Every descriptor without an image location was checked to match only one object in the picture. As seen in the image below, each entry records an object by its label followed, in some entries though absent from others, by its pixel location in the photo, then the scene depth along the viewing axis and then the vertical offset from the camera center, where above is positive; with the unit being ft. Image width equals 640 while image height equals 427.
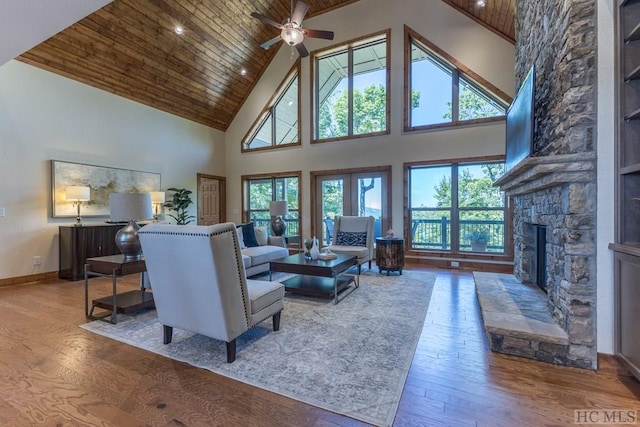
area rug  5.78 -3.57
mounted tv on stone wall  8.27 +2.88
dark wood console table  15.46 -1.75
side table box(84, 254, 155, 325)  9.41 -2.21
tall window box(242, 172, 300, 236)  24.40 +1.61
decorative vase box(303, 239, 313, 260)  13.01 -1.50
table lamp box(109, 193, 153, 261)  9.64 -0.03
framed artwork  16.01 +1.92
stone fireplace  6.71 +0.95
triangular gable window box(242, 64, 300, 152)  24.43 +8.05
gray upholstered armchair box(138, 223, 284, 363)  6.43 -1.60
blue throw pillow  16.35 -1.26
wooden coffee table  11.21 -2.33
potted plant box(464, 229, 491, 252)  18.06 -1.63
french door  21.07 +1.25
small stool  15.85 -2.24
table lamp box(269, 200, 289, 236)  20.36 +0.05
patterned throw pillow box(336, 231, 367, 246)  17.19 -1.47
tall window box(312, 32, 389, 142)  21.13 +9.50
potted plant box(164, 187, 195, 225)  22.20 +0.84
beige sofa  14.19 -1.92
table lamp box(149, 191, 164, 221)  20.44 +1.00
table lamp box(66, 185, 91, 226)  15.83 +1.10
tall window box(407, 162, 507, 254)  17.90 +0.35
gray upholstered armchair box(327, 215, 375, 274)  16.89 -1.23
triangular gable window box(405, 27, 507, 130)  17.95 +7.80
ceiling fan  12.87 +8.59
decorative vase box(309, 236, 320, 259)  12.67 -1.64
